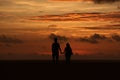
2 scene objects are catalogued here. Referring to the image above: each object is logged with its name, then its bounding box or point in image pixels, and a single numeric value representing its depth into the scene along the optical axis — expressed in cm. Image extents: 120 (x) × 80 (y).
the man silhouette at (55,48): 2992
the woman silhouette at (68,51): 3151
